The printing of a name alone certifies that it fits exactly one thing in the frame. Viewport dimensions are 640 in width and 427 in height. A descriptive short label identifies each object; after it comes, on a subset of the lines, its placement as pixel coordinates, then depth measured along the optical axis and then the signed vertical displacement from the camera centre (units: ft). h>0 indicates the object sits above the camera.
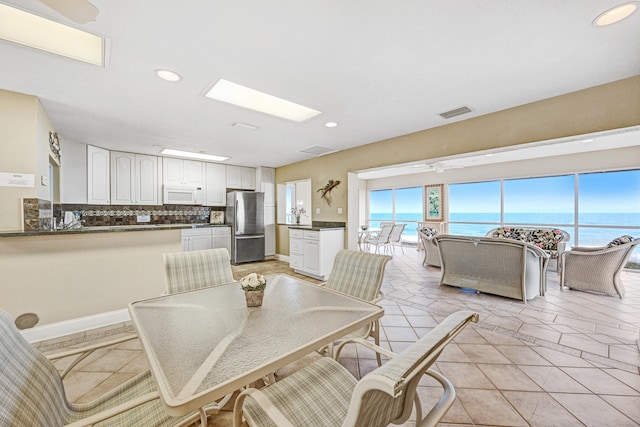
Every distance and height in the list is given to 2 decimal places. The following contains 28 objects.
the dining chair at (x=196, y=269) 6.59 -1.54
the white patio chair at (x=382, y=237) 22.84 -2.18
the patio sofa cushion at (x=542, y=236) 15.52 -1.56
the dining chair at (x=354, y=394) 2.00 -2.11
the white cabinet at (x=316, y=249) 14.75 -2.19
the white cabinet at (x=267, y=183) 20.79 +2.49
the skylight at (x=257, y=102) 8.51 +4.14
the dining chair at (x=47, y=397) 2.42 -1.98
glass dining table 2.74 -1.79
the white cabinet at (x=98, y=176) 14.24 +2.18
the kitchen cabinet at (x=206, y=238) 17.47 -1.75
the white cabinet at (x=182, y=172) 17.40 +2.95
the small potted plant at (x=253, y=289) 4.79 -1.43
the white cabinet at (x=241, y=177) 20.06 +2.91
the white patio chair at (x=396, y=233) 23.92 -1.97
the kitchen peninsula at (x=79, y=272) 7.50 -1.91
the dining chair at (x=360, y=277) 5.88 -1.67
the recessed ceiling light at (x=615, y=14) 4.77 +3.85
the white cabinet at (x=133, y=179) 15.55 +2.21
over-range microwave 17.33 +1.32
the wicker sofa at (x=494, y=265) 10.75 -2.41
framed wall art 26.23 +1.12
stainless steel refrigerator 18.78 -0.82
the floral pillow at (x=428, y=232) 16.91 -1.28
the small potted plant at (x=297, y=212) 19.34 +0.05
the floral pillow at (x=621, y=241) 10.94 -1.25
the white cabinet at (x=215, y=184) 19.04 +2.20
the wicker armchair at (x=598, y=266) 11.03 -2.48
